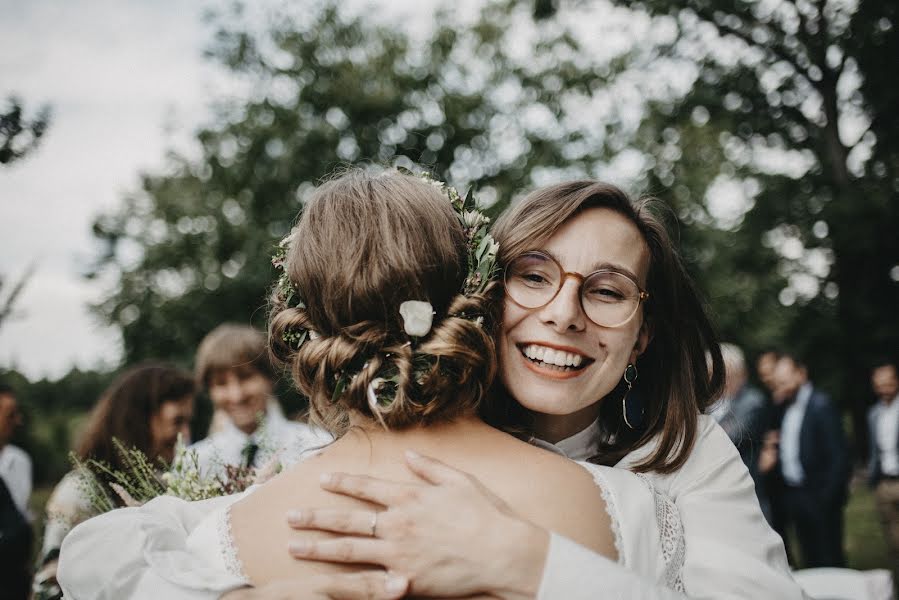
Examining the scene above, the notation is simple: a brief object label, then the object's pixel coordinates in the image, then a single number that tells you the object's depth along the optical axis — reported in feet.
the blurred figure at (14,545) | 14.39
